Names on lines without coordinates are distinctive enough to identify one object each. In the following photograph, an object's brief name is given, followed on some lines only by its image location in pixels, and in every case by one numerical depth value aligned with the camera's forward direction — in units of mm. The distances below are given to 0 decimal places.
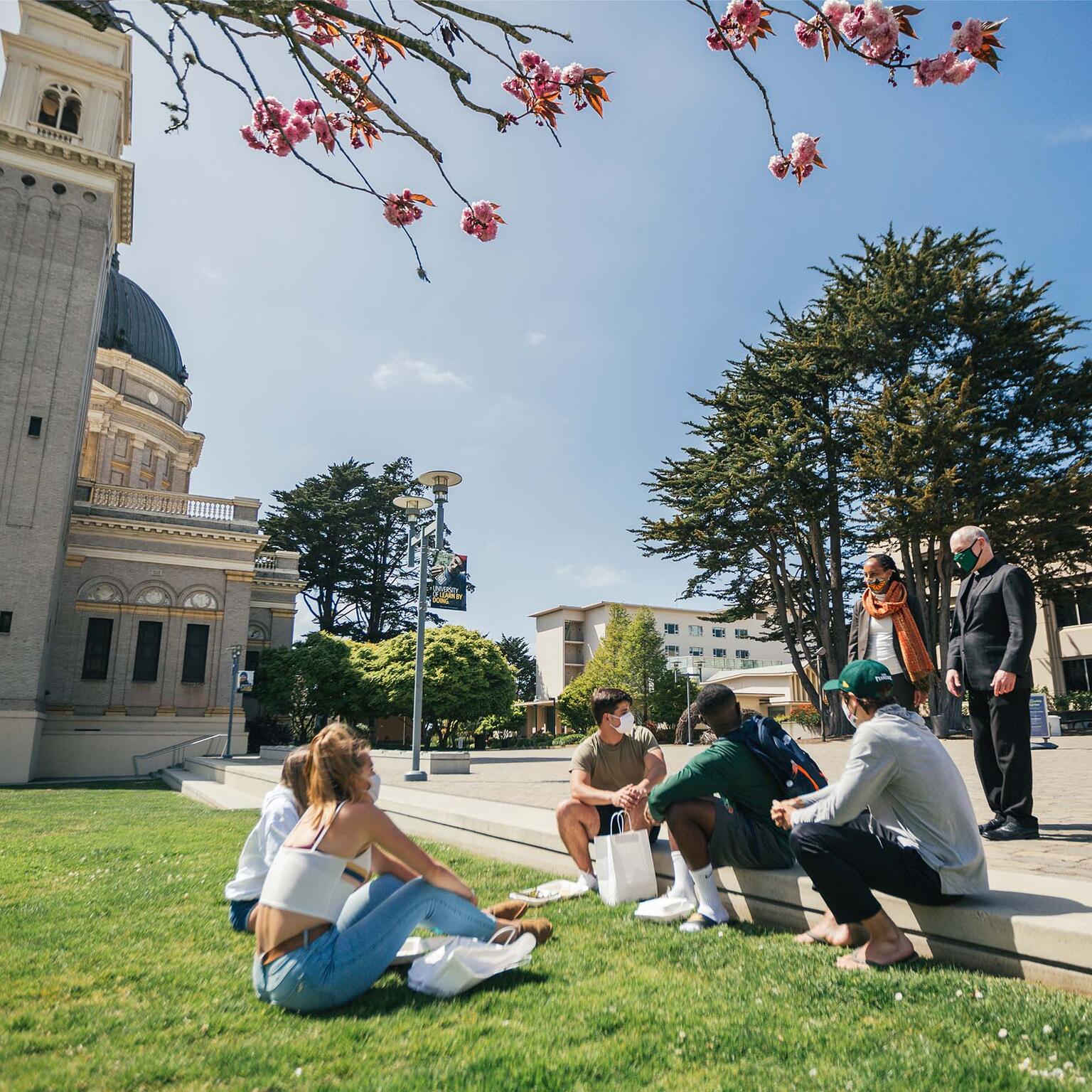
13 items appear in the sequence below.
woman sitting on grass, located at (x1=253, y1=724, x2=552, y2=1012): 3100
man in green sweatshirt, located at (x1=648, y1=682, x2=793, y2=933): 4176
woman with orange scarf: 5594
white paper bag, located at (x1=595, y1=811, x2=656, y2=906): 4602
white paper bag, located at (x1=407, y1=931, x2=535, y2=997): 3244
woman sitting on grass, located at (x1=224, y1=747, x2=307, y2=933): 4074
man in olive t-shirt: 5223
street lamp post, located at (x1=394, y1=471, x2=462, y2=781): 15500
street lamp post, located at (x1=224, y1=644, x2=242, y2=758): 28109
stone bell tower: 25844
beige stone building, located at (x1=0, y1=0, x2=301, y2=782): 26625
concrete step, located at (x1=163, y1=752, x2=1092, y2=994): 2982
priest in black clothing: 5008
